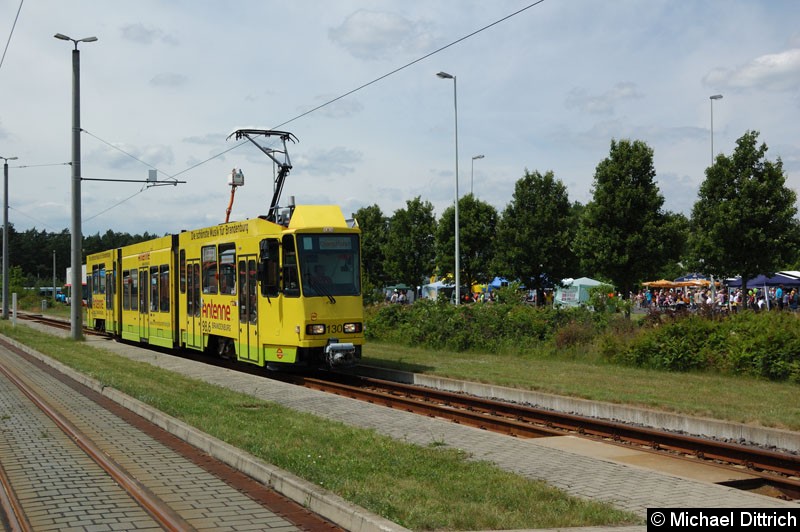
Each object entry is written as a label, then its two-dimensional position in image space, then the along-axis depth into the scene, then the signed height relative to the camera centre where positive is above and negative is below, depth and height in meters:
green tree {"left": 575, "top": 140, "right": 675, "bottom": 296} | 32.12 +2.59
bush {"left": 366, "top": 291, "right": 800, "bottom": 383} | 16.59 -1.25
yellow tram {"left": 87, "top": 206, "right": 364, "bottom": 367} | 16.91 -0.01
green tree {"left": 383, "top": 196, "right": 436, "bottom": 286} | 52.91 +2.73
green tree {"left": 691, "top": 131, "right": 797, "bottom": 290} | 29.98 +2.43
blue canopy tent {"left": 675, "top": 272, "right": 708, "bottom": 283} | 57.49 +0.35
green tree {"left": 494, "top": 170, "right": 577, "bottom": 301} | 41.12 +2.63
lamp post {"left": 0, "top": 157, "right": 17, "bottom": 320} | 49.09 +3.92
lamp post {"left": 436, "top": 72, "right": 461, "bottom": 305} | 34.69 +8.41
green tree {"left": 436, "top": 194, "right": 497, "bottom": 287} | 47.03 +2.79
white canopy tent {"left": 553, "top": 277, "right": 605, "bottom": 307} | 44.94 -0.35
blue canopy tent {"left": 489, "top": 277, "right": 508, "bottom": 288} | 50.34 +0.24
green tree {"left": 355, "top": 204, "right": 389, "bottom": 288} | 58.09 +3.45
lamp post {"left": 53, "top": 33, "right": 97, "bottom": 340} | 27.34 +4.53
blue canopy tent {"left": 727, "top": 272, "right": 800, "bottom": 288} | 33.87 +0.06
